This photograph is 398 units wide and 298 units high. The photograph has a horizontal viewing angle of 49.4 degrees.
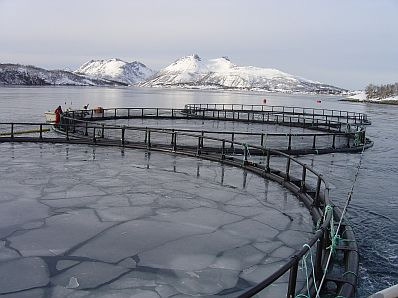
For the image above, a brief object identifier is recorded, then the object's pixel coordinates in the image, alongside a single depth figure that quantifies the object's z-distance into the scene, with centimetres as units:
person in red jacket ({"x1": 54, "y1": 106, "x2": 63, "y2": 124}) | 2948
